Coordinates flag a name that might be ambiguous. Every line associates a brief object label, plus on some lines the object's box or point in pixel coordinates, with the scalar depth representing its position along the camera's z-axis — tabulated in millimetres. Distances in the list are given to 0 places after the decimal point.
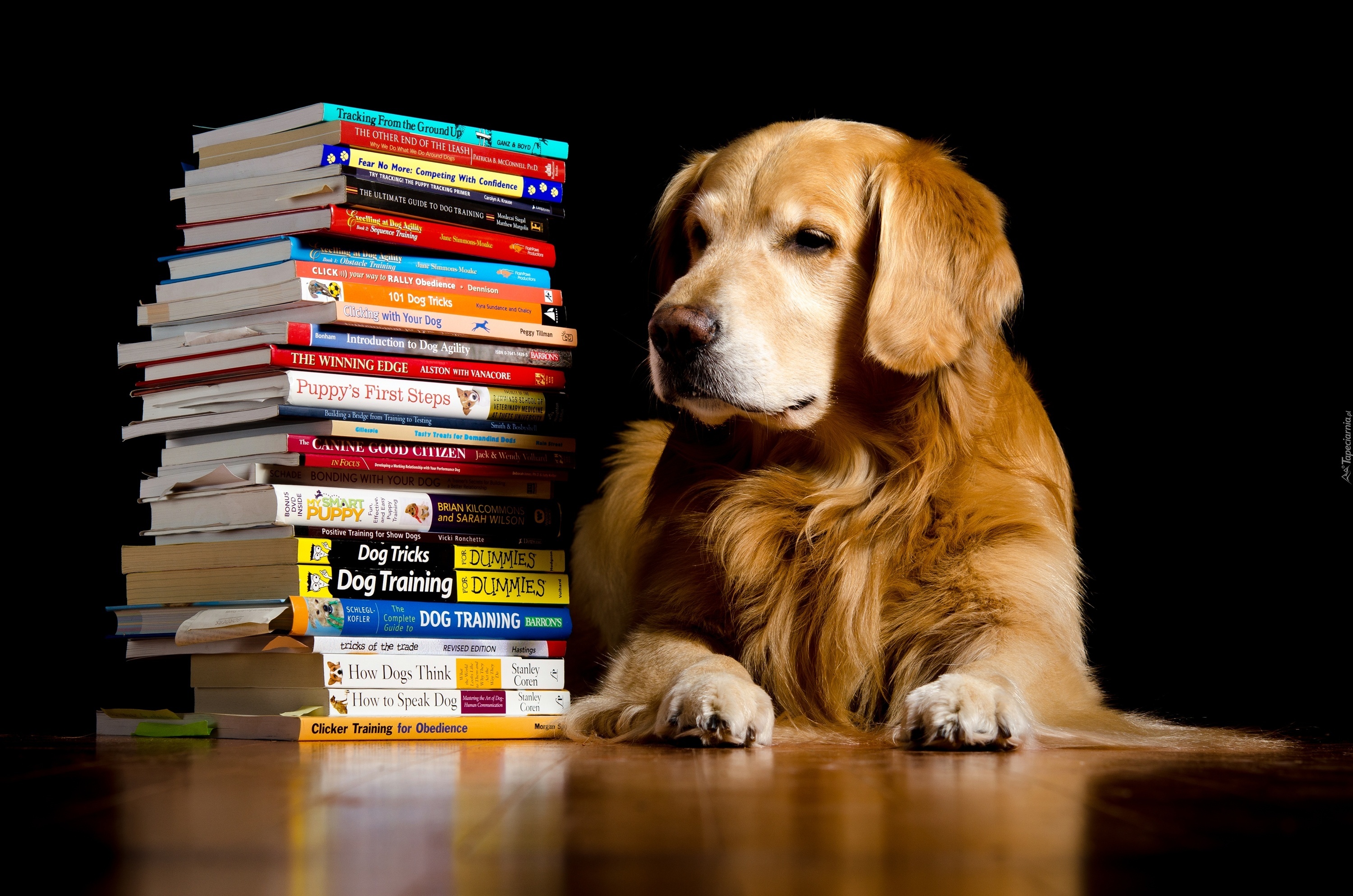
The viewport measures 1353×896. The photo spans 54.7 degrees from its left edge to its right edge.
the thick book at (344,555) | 2301
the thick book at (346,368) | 2328
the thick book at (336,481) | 2354
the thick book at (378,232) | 2371
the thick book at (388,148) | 2395
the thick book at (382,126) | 2402
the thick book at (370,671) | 2283
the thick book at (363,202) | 2377
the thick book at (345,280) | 2365
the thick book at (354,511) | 2314
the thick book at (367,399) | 2330
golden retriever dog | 2275
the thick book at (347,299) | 2359
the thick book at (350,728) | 2230
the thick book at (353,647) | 2271
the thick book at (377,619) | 2264
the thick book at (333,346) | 2338
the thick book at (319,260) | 2387
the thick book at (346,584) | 2295
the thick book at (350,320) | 2354
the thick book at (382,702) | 2271
